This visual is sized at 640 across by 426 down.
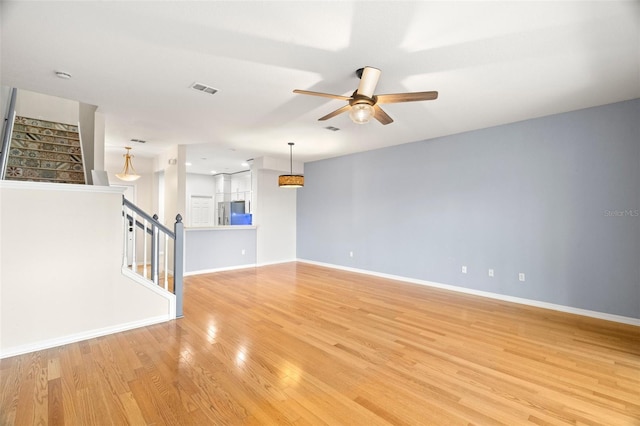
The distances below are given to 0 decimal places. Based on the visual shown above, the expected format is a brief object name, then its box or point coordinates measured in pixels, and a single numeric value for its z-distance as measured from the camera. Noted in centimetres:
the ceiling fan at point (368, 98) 245
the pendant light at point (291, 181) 568
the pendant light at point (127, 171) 626
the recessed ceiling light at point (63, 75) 285
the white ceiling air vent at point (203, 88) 308
